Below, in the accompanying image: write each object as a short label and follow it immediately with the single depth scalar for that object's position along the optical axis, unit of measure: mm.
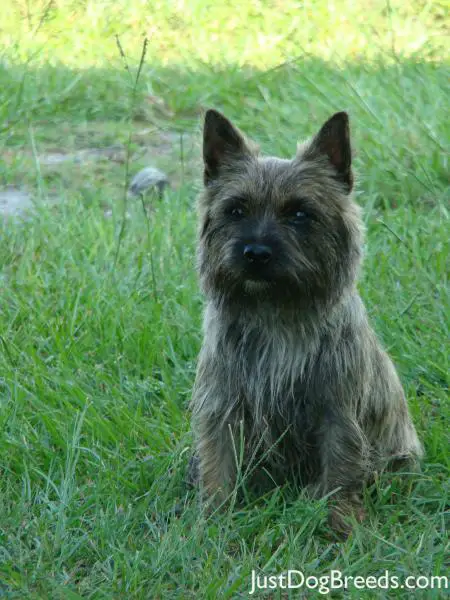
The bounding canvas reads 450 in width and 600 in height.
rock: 14484
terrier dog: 7945
